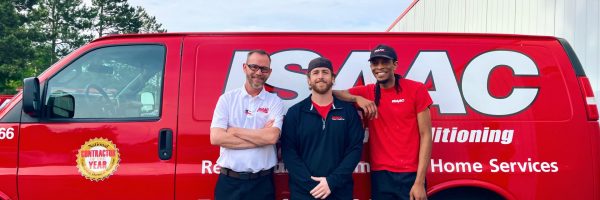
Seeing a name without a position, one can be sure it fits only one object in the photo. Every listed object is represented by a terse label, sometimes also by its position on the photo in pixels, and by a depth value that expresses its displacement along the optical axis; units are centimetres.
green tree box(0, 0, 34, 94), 2859
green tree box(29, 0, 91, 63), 4022
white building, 715
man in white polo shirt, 330
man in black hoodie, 323
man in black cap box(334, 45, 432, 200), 331
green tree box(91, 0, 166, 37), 4466
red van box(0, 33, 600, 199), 362
